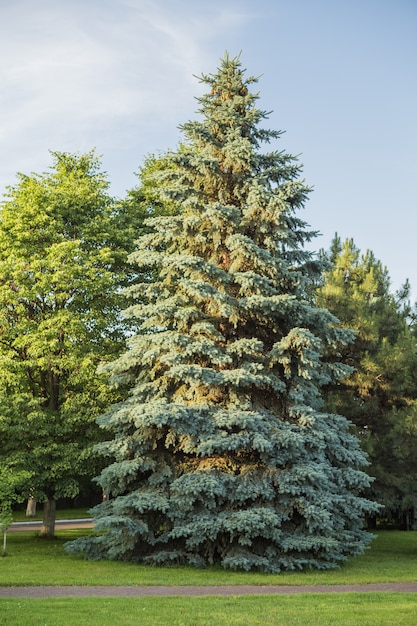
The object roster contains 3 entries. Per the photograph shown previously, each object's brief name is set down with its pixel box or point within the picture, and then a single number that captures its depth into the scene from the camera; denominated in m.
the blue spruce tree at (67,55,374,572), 15.25
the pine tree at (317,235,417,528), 22.91
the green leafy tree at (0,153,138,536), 19.53
